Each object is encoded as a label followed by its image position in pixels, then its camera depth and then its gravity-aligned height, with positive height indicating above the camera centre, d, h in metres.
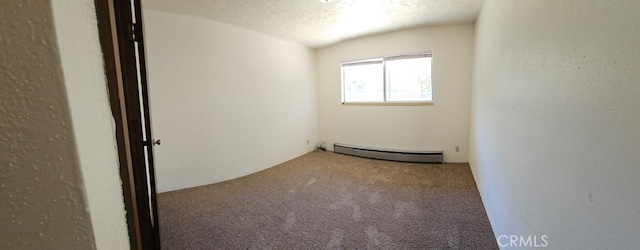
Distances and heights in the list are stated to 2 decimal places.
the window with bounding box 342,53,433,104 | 3.75 +0.40
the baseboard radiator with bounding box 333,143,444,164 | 3.67 -0.81
